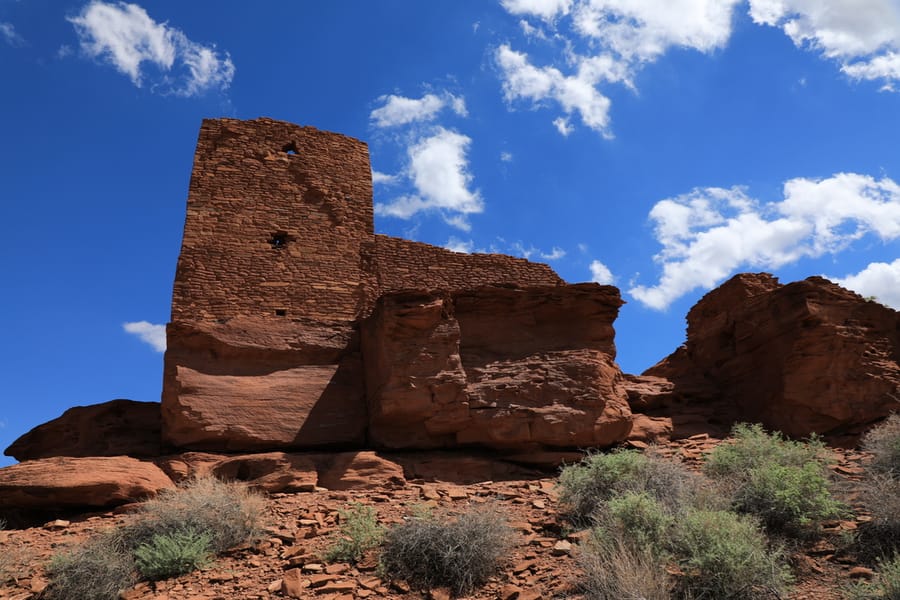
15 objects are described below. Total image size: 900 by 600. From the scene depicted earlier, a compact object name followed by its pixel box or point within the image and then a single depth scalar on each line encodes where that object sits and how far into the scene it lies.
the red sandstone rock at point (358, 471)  9.58
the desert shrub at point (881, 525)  6.77
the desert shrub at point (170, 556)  7.35
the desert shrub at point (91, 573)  7.09
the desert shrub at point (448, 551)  6.96
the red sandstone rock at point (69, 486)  8.98
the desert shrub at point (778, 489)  7.30
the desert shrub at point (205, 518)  7.89
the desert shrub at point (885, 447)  8.72
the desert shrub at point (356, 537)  7.40
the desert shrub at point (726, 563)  6.12
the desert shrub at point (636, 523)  6.86
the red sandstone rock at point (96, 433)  10.69
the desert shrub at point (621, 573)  5.97
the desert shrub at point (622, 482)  8.20
